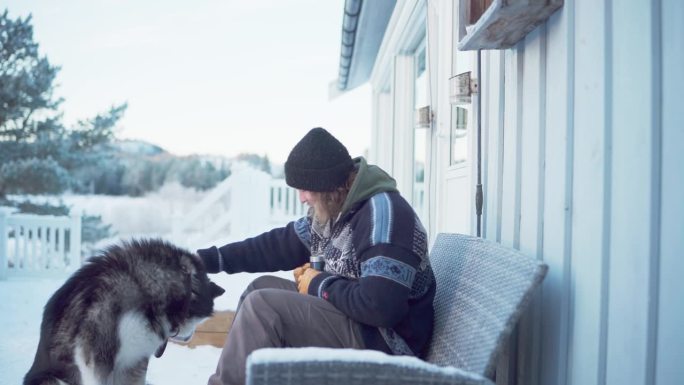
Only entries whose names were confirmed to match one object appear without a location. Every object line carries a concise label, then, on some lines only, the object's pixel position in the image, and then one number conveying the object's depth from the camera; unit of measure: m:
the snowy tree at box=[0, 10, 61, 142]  11.15
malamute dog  1.69
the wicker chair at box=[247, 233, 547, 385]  0.93
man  1.48
